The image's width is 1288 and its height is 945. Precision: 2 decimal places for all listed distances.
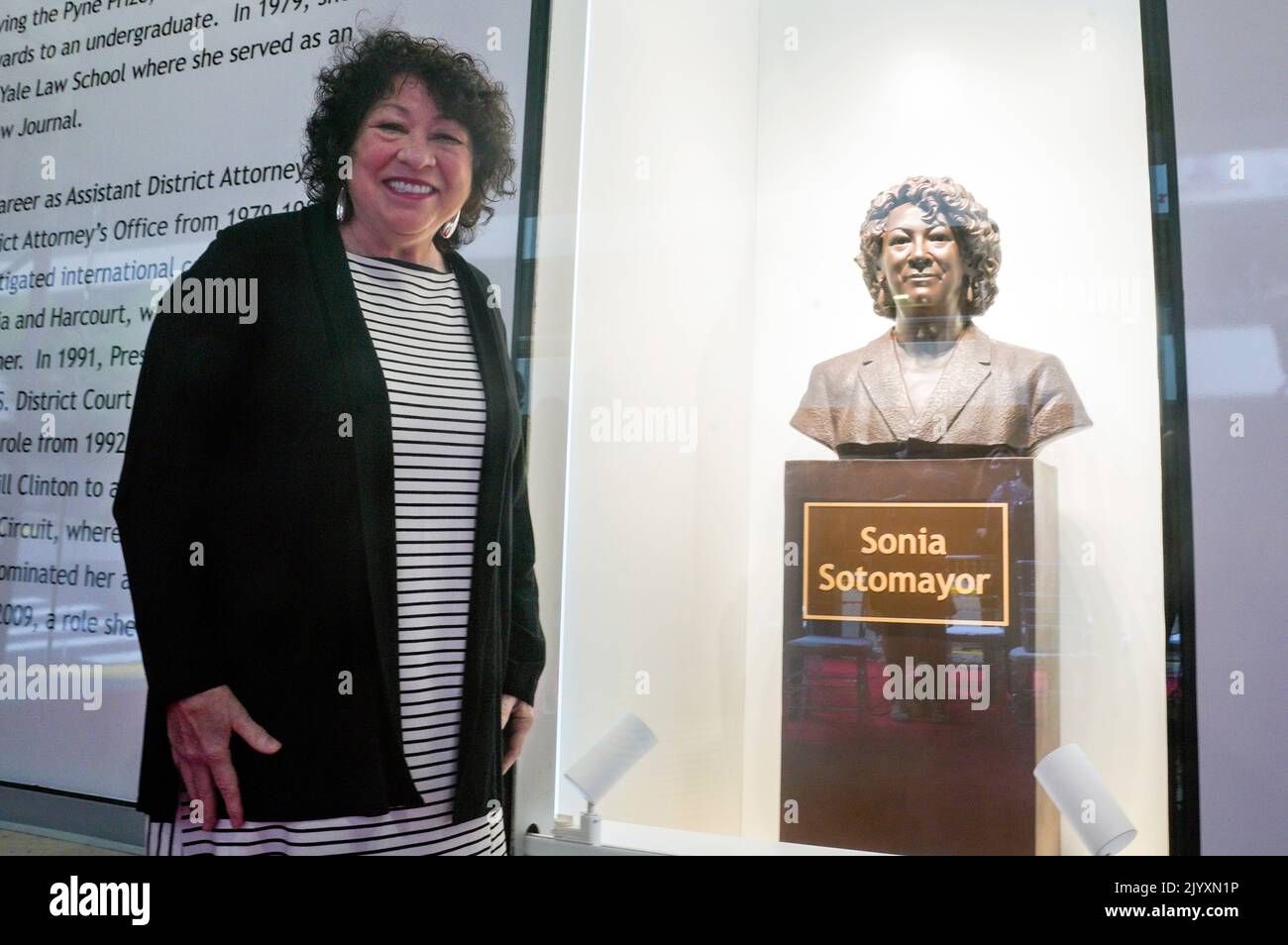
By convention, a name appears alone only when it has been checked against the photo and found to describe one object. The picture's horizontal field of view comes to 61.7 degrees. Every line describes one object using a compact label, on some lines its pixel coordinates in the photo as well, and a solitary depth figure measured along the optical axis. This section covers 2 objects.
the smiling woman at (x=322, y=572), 2.27
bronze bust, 2.49
